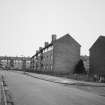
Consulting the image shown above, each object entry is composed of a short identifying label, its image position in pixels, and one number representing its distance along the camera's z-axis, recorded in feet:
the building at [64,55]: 180.24
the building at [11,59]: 446.52
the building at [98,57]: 145.48
